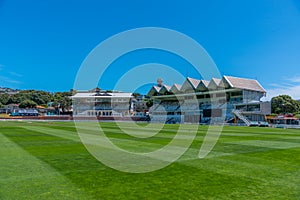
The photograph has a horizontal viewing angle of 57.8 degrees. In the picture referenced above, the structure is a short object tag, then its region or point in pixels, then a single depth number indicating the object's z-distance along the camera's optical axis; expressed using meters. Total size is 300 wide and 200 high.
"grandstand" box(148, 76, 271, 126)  63.12
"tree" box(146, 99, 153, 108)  103.09
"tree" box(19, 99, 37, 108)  125.88
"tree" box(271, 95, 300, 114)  85.69
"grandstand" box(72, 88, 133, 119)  106.62
